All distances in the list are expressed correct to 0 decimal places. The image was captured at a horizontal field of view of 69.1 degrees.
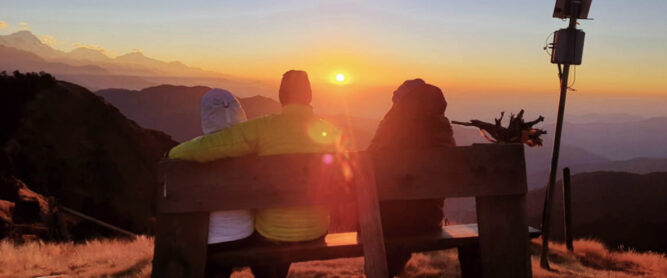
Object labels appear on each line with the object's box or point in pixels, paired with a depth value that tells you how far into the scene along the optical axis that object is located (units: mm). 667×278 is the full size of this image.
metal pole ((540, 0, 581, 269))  8875
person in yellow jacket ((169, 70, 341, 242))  3023
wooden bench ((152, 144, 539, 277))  3041
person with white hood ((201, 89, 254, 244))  3260
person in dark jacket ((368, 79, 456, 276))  4059
